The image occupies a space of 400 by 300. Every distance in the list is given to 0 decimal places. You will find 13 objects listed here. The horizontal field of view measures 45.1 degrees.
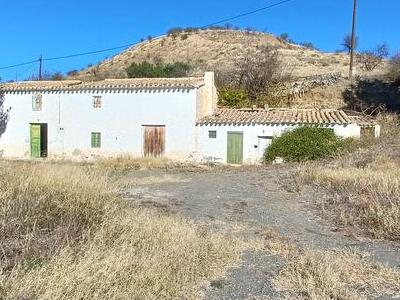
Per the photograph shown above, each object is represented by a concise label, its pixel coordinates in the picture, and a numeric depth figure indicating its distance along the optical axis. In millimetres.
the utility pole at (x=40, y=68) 46250
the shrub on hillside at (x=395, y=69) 32062
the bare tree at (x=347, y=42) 47500
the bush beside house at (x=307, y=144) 21922
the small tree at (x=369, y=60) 40500
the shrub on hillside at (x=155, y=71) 39000
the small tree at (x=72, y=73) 55250
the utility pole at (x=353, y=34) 34750
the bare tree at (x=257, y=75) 32922
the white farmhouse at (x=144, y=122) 24391
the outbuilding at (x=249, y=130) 23922
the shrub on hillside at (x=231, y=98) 30453
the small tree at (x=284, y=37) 62728
